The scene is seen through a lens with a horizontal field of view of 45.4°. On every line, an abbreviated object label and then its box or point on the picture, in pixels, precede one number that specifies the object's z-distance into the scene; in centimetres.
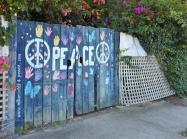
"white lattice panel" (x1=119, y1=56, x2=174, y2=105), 530
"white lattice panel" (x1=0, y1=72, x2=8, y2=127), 350
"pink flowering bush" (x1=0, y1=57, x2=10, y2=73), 338
